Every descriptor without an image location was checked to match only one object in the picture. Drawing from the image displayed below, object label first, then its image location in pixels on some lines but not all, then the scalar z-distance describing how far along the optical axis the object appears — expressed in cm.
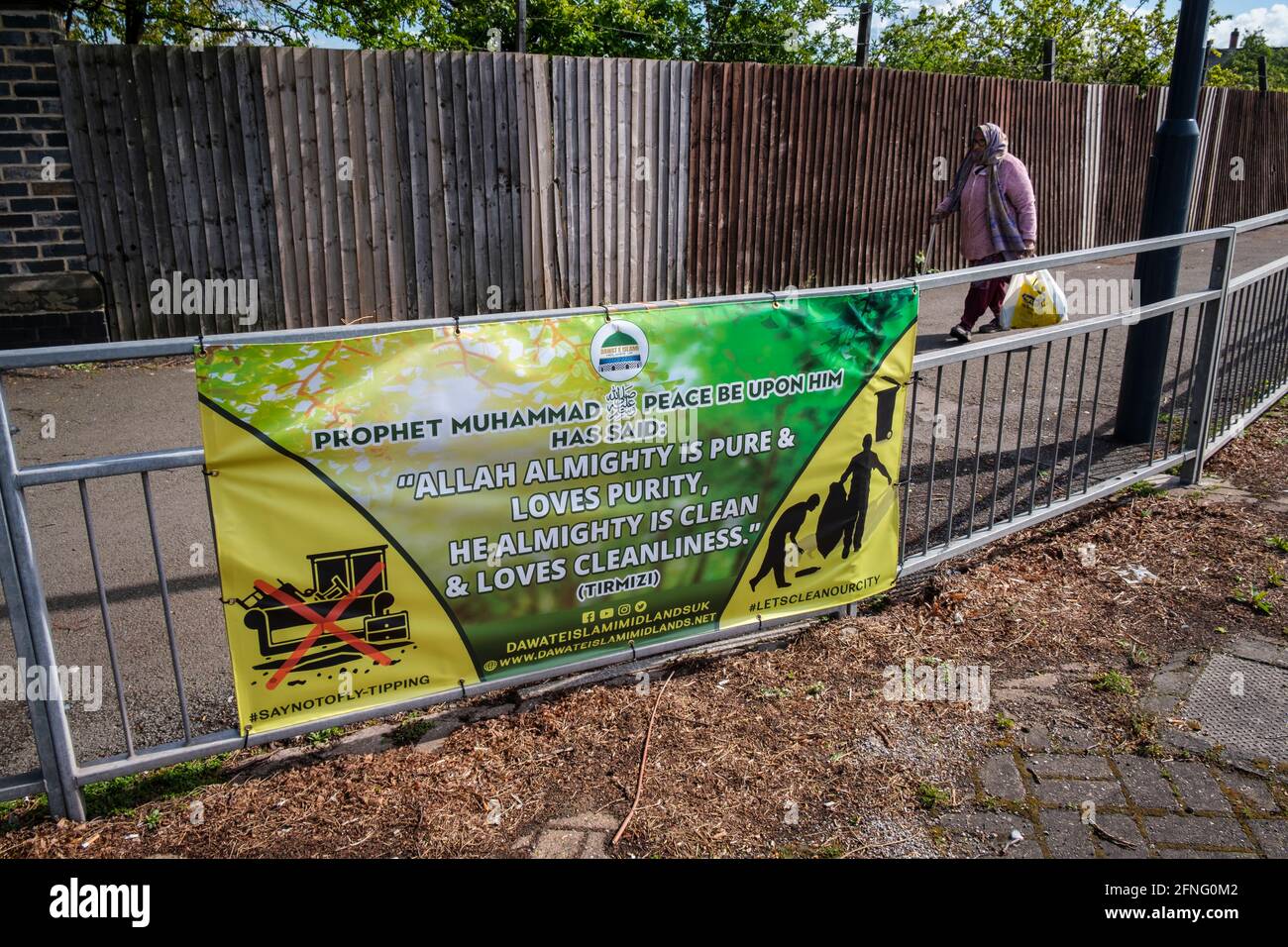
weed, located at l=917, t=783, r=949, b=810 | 321
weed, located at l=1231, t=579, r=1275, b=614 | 448
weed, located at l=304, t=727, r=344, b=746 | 353
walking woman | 833
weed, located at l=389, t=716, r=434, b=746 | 354
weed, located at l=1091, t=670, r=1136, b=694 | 387
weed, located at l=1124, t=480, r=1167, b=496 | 581
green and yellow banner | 302
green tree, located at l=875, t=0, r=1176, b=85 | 2277
